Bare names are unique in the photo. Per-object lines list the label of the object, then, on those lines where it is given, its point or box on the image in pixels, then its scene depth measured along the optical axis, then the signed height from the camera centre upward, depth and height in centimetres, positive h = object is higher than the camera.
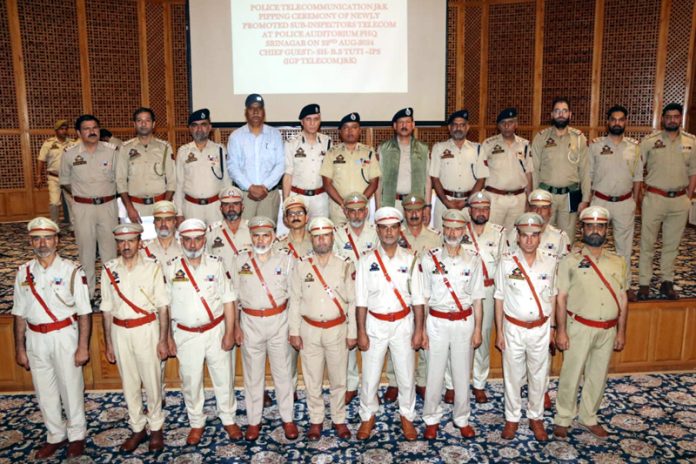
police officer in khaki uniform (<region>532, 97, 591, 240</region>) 612 -39
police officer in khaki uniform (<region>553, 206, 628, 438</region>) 449 -141
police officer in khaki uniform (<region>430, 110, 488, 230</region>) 607 -32
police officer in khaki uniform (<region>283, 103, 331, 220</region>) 604 -31
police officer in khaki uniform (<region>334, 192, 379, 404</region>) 498 -88
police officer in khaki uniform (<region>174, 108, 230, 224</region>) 591 -37
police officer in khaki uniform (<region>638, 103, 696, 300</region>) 614 -61
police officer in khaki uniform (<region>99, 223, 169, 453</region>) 434 -135
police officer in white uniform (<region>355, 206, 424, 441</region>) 447 -129
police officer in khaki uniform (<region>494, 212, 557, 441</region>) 445 -140
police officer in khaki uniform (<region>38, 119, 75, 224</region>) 1031 -37
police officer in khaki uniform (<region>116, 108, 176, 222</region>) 597 -35
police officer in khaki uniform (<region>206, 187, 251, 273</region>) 505 -84
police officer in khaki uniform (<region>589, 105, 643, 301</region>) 607 -46
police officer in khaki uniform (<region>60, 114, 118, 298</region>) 602 -53
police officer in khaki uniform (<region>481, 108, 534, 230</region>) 607 -42
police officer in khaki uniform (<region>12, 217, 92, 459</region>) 429 -138
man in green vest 608 -32
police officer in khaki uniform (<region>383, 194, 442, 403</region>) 504 -91
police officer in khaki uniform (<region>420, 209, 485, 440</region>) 450 -137
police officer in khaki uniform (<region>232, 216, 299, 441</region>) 453 -142
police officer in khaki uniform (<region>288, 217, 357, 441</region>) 451 -138
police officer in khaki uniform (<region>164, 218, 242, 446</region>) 446 -139
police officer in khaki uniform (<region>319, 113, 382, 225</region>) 586 -35
